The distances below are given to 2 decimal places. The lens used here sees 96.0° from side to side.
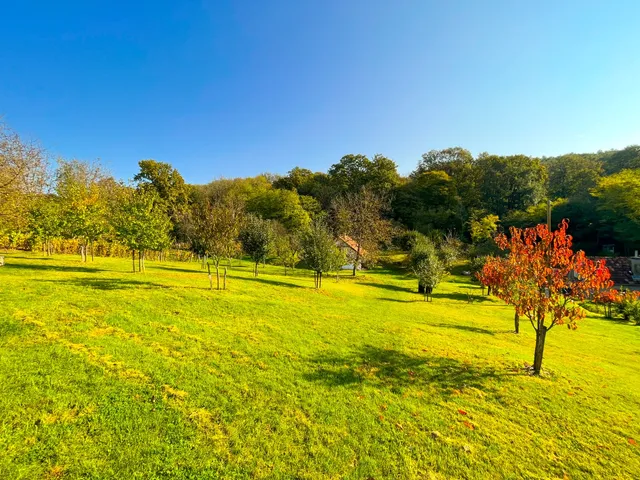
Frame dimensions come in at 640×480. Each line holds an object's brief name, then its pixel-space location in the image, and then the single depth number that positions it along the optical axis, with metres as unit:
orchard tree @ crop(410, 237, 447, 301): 24.16
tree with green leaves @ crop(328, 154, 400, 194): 65.75
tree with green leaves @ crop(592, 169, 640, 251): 42.59
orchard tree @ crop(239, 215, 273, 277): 25.70
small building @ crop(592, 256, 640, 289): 34.06
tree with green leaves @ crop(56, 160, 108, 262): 20.53
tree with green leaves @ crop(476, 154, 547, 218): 59.78
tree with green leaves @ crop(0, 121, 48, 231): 15.56
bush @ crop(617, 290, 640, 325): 22.64
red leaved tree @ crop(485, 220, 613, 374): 8.91
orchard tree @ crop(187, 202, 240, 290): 16.03
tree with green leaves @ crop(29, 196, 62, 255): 21.00
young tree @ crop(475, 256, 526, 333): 10.01
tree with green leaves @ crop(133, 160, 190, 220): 56.12
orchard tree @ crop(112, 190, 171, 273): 17.56
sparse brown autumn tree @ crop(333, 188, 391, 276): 39.41
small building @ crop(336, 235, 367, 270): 39.62
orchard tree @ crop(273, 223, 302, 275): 30.69
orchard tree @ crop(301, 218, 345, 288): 22.51
